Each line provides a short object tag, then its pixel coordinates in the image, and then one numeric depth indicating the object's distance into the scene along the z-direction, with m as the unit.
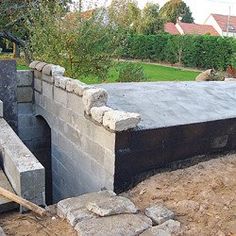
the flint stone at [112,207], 3.65
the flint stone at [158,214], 3.67
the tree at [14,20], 16.94
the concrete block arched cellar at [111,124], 4.64
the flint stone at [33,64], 7.31
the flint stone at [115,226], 3.36
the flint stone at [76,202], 3.79
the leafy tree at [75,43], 9.31
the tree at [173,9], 49.78
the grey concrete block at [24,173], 3.93
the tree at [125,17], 10.93
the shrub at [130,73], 11.16
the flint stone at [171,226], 3.49
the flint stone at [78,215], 3.61
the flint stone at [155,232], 3.38
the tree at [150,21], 35.44
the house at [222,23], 54.28
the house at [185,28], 51.84
